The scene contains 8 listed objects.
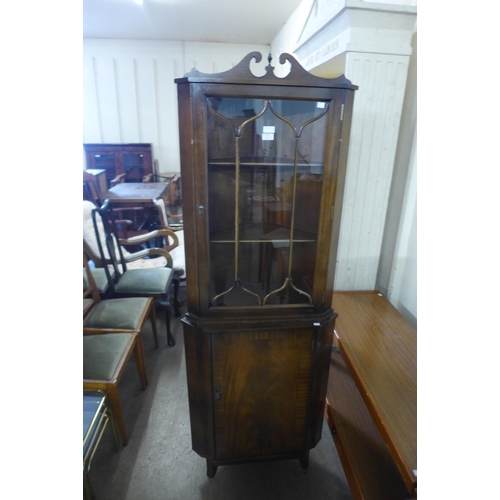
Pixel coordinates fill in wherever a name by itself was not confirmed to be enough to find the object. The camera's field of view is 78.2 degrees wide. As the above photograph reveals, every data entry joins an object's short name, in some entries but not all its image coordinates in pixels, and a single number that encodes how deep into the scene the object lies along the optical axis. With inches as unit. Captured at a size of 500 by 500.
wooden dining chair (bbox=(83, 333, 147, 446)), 52.7
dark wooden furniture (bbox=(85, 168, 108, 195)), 149.5
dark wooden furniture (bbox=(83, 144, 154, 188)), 177.3
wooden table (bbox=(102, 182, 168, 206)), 129.8
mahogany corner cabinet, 35.2
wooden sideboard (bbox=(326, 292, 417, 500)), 34.6
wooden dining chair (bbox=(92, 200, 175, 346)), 77.9
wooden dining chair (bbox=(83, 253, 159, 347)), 67.2
